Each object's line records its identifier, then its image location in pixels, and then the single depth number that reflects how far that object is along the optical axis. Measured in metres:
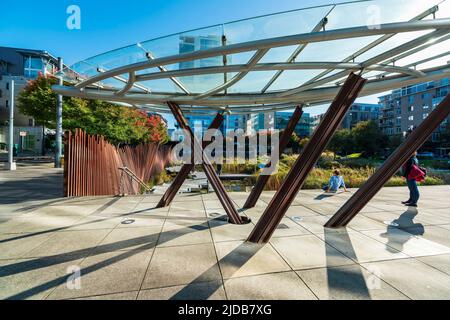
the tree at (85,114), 17.61
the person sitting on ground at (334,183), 9.57
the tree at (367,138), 42.09
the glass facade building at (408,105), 50.56
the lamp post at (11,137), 15.77
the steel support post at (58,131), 17.16
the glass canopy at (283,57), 2.98
